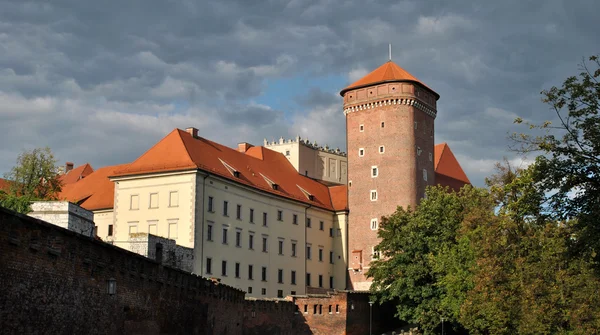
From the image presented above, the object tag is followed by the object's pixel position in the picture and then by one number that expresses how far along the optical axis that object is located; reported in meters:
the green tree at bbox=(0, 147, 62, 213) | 62.88
